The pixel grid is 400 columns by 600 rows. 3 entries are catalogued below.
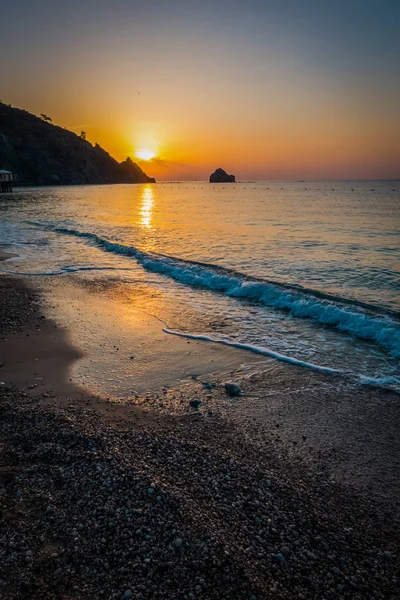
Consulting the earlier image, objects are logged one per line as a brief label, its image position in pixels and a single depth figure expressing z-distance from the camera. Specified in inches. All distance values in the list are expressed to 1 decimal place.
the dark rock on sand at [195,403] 243.9
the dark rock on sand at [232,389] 261.7
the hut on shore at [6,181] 3689.7
